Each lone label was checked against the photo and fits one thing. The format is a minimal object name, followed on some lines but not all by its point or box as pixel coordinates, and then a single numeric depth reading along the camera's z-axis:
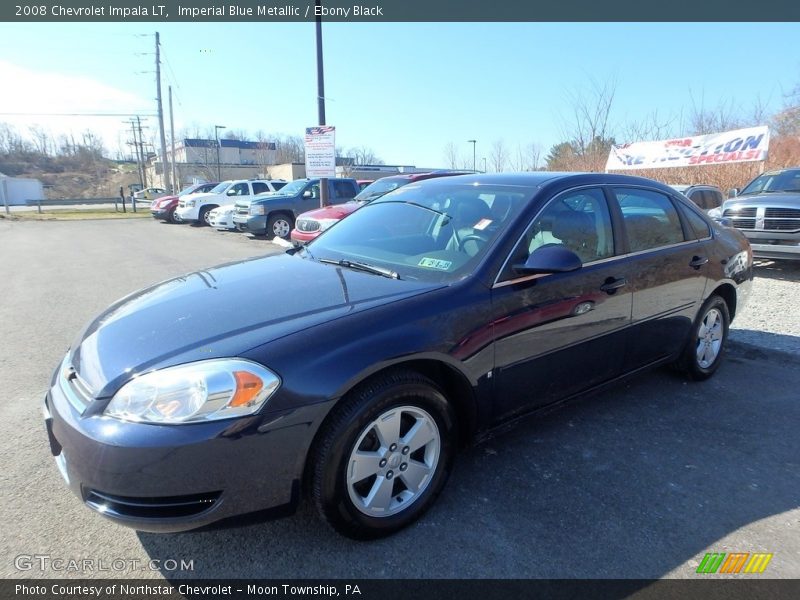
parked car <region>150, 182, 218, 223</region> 22.86
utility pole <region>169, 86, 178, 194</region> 37.37
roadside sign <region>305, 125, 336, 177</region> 12.27
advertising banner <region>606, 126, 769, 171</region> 13.85
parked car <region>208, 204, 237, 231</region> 17.03
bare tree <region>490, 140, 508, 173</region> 26.84
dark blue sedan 1.96
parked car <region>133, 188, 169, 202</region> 52.58
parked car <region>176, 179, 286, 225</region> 19.94
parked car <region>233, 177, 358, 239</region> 14.48
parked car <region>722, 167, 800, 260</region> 8.09
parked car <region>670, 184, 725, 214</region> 8.98
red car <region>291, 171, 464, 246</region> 10.03
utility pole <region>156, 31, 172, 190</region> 33.47
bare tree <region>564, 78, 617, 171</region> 21.03
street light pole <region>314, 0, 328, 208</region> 11.44
